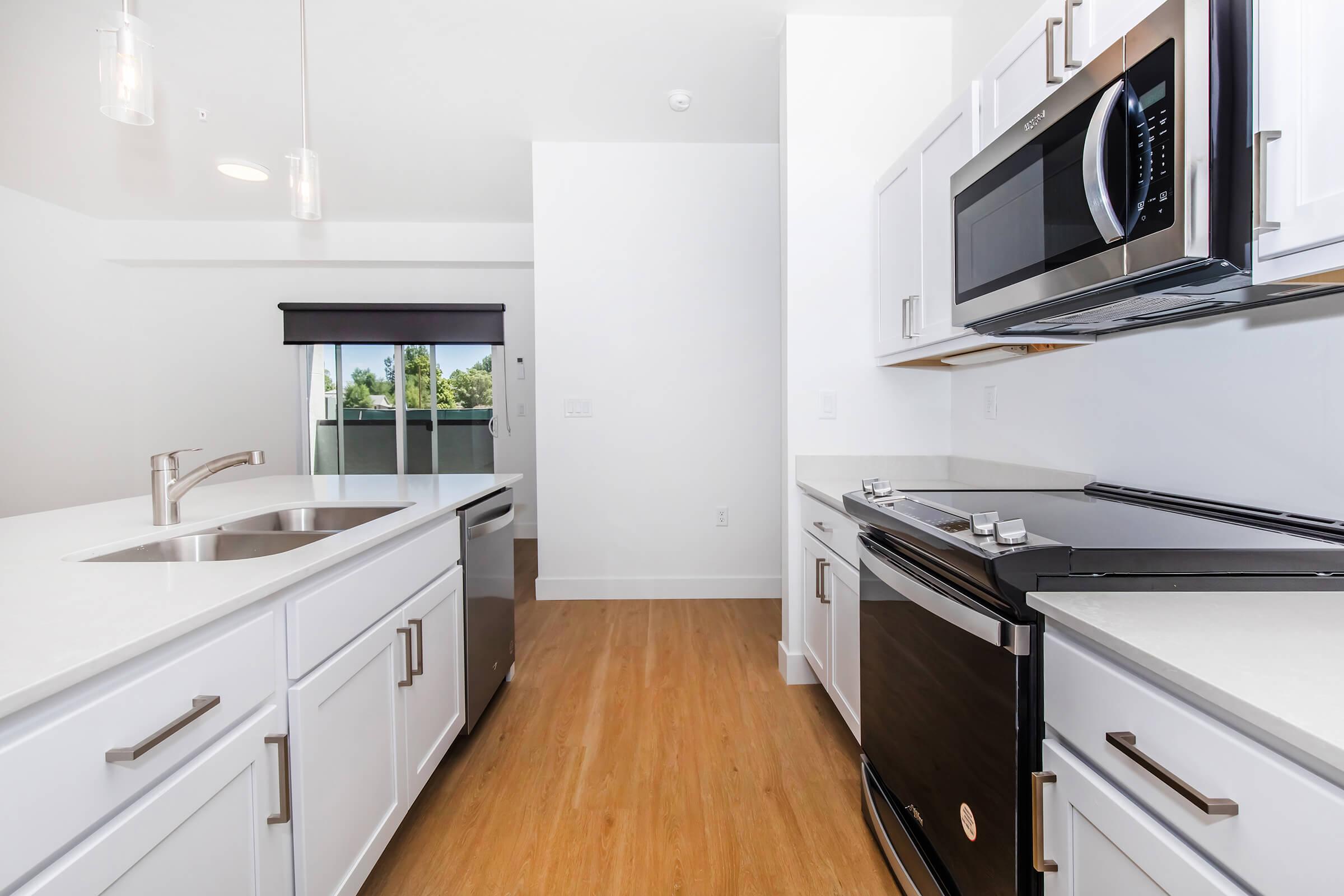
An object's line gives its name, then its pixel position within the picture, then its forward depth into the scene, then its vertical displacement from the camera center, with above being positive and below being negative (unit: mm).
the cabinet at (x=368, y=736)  1059 -679
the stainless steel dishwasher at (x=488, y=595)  1958 -601
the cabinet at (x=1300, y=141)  800 +411
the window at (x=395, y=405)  5422 +250
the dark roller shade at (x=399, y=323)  5215 +984
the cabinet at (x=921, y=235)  1800 +683
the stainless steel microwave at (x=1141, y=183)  906 +441
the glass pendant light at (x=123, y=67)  1340 +854
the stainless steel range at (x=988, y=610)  881 -326
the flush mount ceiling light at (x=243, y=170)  3580 +1664
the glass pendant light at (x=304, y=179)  1967 +861
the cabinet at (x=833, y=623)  1790 -668
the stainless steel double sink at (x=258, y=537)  1323 -266
